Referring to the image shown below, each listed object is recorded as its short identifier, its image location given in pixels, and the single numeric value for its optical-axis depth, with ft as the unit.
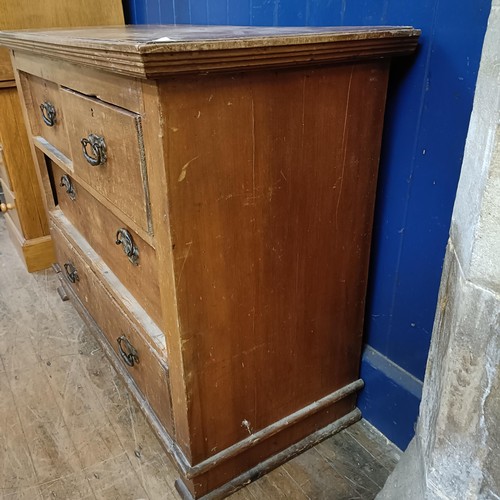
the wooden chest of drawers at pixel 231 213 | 2.55
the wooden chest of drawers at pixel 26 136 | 5.59
